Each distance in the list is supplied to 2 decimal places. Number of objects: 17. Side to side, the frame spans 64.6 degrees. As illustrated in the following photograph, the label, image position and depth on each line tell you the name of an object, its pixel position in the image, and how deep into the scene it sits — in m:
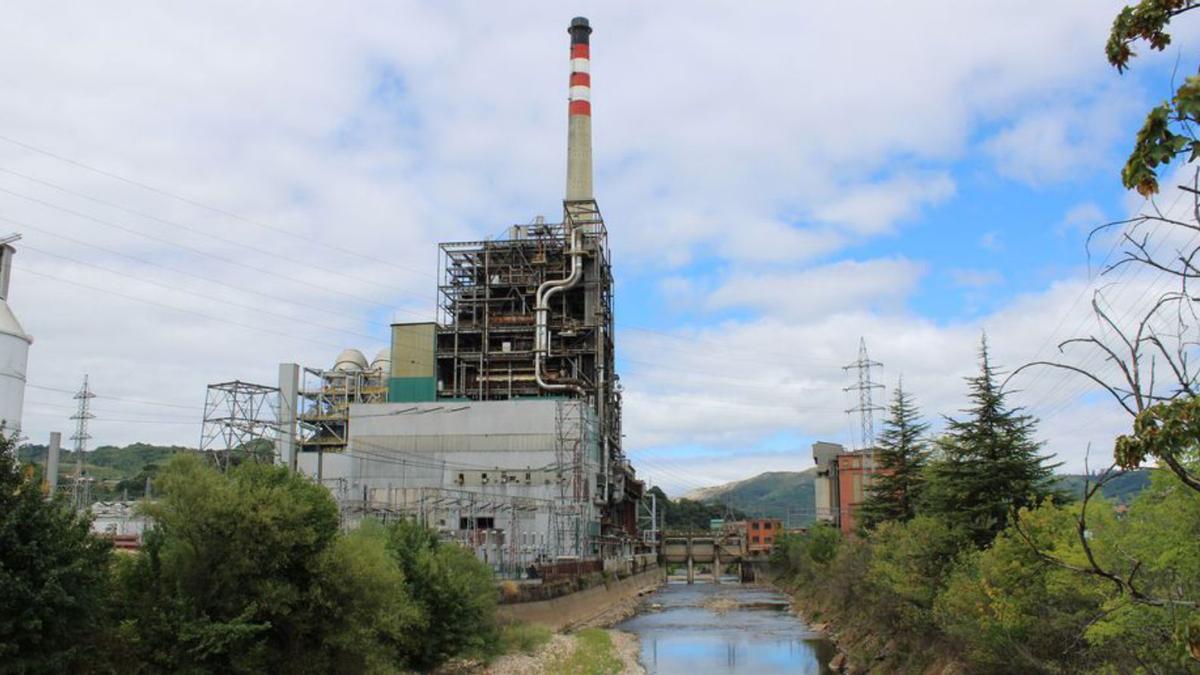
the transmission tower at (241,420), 48.41
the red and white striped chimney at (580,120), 98.50
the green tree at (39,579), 18.78
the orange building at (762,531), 151.25
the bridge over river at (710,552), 140.00
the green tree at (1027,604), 21.31
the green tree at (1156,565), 15.38
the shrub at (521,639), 42.28
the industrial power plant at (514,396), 84.81
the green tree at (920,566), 31.69
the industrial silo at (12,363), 40.69
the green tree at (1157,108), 5.54
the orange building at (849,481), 94.12
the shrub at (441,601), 35.91
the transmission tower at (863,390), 105.63
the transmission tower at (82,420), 80.81
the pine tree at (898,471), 46.50
